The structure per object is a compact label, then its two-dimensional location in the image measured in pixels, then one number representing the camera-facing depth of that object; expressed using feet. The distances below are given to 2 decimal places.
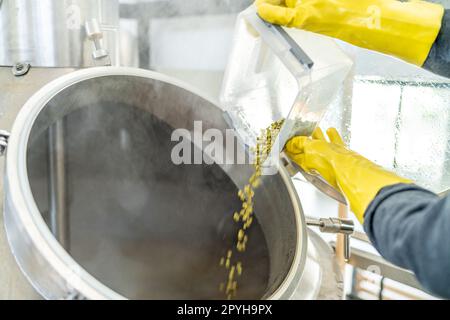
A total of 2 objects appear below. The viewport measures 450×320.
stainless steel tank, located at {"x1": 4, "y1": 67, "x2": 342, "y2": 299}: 3.18
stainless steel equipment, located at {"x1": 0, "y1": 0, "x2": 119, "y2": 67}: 3.26
